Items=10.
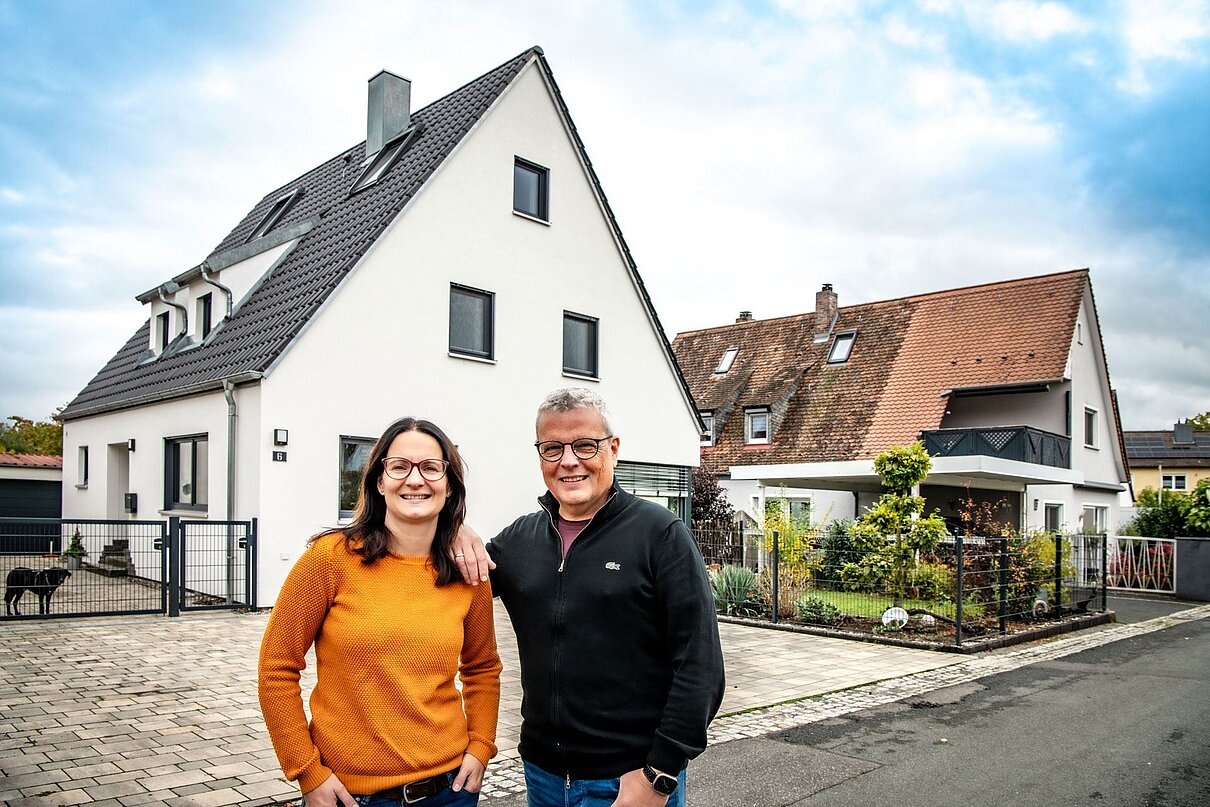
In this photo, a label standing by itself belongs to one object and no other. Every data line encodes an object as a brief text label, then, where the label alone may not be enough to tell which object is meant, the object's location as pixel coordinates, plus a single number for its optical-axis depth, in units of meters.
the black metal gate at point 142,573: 11.10
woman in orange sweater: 2.57
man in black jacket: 2.62
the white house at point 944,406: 22.81
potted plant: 14.27
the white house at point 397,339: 12.76
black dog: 10.77
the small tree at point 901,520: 13.09
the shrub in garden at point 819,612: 13.09
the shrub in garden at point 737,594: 13.96
